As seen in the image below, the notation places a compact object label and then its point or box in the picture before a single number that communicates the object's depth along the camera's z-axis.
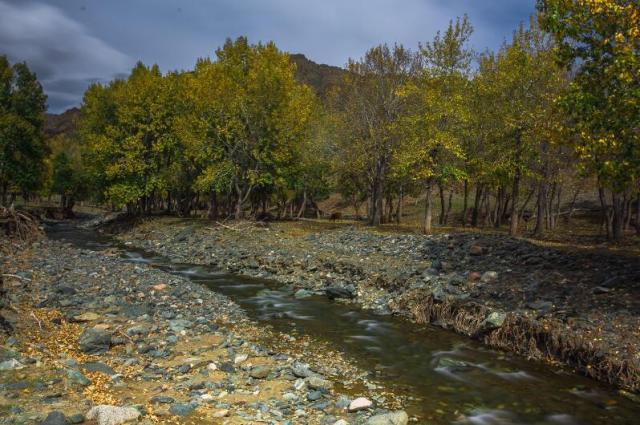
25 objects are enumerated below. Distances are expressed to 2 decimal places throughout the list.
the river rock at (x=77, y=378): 10.44
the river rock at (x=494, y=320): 16.73
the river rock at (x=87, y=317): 15.17
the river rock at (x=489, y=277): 22.23
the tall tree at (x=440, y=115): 35.66
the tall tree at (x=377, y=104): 43.47
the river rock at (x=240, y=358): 12.91
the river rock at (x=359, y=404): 10.46
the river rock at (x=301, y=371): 12.21
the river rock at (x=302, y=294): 23.72
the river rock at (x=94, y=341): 12.70
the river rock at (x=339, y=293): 23.52
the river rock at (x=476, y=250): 27.09
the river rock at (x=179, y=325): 15.47
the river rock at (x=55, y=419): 8.35
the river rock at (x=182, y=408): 9.50
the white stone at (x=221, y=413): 9.53
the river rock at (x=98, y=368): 11.26
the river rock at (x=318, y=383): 11.51
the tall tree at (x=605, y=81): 14.87
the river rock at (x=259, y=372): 11.91
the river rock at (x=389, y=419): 9.70
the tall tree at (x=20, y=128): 53.88
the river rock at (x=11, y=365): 10.63
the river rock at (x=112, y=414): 8.69
